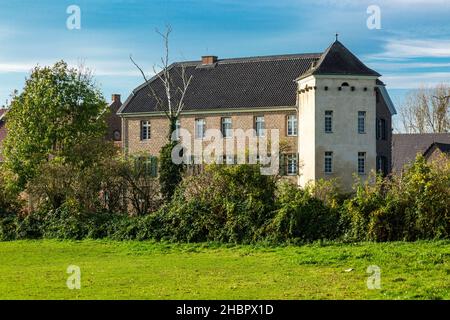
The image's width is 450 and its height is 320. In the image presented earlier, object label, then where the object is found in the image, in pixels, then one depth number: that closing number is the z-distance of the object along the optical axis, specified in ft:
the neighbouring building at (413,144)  229.25
